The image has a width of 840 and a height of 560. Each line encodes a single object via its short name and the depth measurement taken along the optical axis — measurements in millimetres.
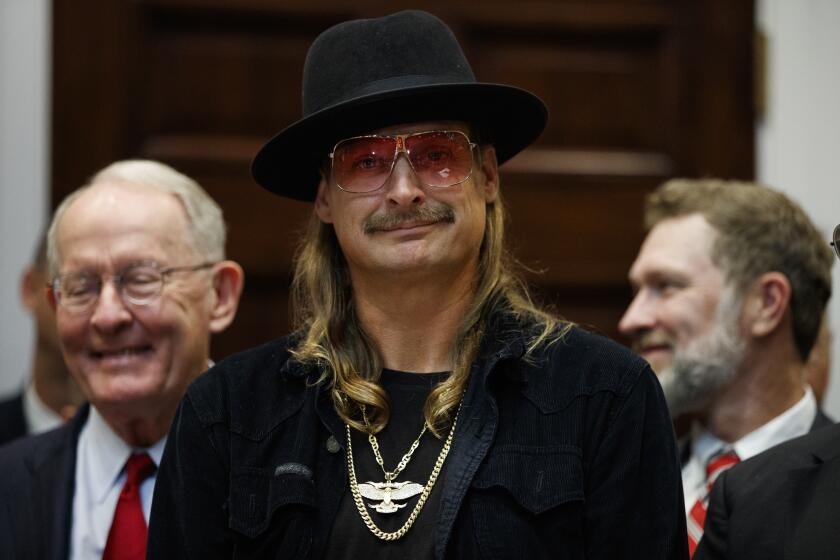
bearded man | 6324
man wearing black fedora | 4285
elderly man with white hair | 5586
